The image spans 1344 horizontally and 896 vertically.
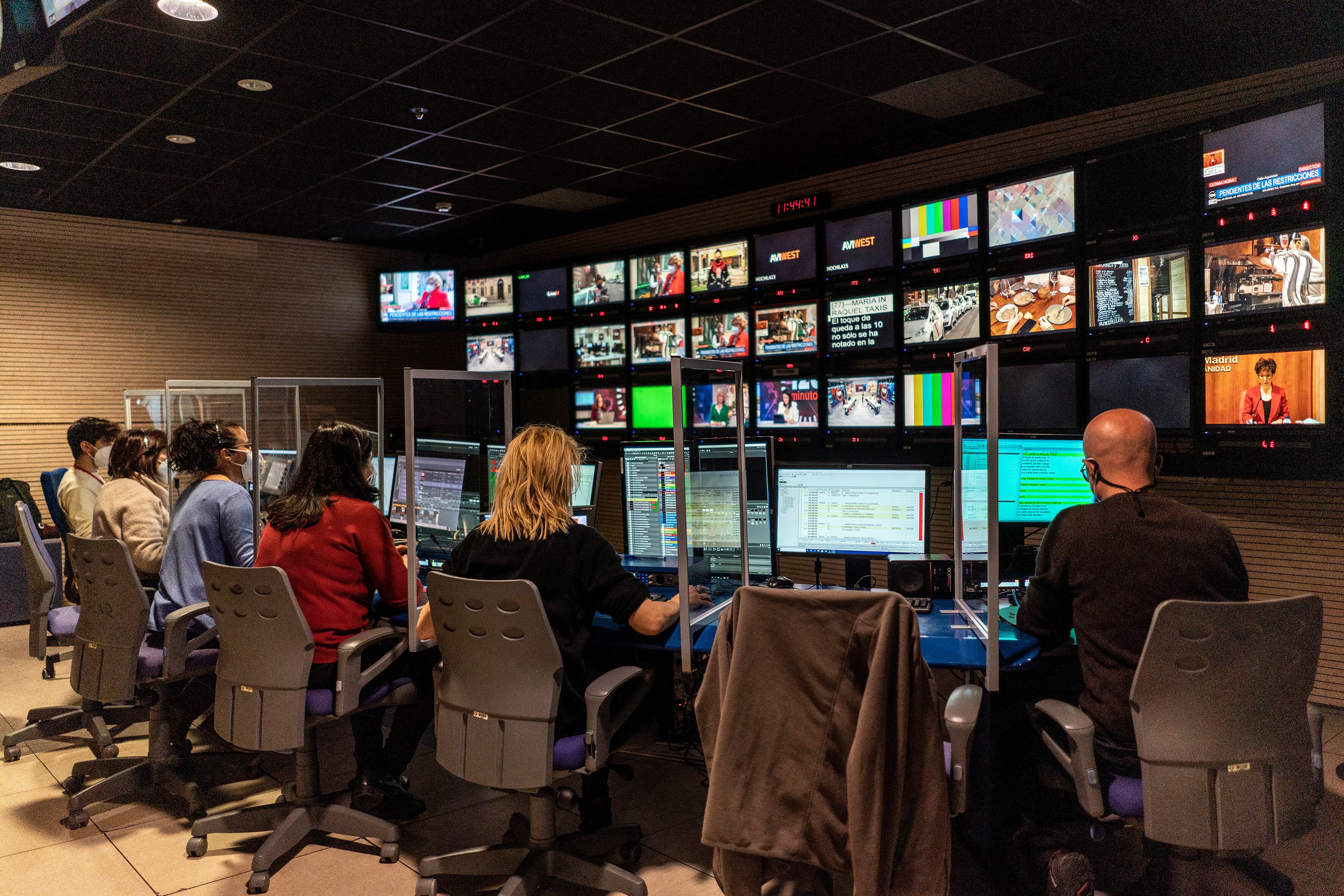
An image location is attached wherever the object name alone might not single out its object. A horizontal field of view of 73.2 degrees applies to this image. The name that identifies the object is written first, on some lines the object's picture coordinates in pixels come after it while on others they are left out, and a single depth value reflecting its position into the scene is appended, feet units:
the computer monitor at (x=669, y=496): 9.99
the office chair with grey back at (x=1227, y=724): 6.41
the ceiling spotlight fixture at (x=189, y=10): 11.18
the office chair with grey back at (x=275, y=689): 8.91
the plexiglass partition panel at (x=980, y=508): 7.44
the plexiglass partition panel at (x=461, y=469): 12.34
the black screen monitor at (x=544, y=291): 22.43
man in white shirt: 16.79
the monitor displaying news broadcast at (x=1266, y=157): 11.50
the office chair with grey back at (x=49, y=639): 12.16
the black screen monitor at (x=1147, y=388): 13.07
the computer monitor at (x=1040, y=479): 10.30
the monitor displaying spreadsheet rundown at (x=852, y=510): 10.34
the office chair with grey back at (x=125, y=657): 10.10
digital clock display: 18.63
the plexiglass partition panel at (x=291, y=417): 11.96
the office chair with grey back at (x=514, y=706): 7.75
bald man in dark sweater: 7.08
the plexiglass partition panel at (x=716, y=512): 9.77
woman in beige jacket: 12.46
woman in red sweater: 9.42
